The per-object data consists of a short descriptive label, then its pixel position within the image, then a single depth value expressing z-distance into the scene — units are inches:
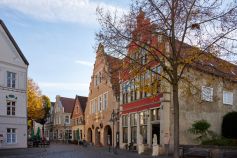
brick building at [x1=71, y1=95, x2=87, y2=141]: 1425.0
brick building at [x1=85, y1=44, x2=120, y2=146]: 1075.4
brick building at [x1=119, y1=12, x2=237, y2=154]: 402.2
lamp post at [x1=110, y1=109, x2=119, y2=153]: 898.8
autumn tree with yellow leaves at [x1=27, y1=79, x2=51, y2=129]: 1241.9
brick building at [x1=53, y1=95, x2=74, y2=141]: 1753.0
